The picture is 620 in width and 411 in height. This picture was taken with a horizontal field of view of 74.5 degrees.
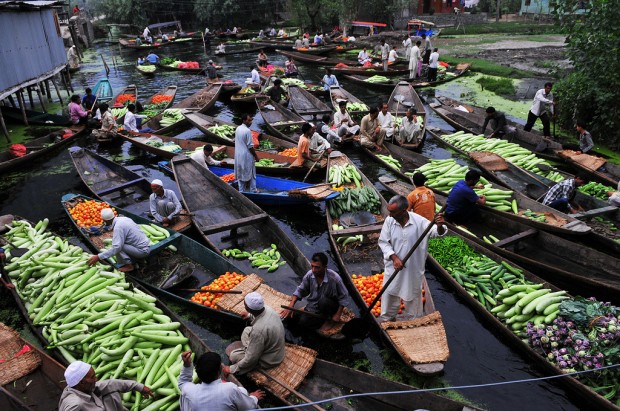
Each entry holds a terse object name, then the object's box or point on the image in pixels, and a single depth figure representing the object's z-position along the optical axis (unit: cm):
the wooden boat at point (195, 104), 1753
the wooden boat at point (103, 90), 2211
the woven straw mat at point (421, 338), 589
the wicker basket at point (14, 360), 595
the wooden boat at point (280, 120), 1598
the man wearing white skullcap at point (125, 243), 754
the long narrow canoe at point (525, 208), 855
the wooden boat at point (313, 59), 2956
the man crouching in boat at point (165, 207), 946
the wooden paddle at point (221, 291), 712
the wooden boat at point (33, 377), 574
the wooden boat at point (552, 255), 764
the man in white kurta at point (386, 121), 1459
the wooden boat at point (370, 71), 2570
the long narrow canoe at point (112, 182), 1145
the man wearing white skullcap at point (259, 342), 541
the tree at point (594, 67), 1337
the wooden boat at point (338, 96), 1927
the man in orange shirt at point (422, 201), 799
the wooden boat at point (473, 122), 1383
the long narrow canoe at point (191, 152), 1265
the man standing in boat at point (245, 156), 1082
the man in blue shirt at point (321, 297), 655
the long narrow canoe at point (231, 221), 838
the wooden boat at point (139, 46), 4141
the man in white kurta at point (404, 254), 596
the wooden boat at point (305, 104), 1834
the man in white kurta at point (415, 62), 2358
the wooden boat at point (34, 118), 1841
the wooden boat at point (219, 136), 1488
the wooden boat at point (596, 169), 1125
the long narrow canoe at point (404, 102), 1720
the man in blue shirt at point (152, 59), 3244
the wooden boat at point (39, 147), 1423
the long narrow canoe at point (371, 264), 588
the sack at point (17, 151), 1445
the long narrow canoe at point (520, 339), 554
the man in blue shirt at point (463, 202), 925
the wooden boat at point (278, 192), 1045
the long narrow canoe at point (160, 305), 615
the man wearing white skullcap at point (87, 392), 425
